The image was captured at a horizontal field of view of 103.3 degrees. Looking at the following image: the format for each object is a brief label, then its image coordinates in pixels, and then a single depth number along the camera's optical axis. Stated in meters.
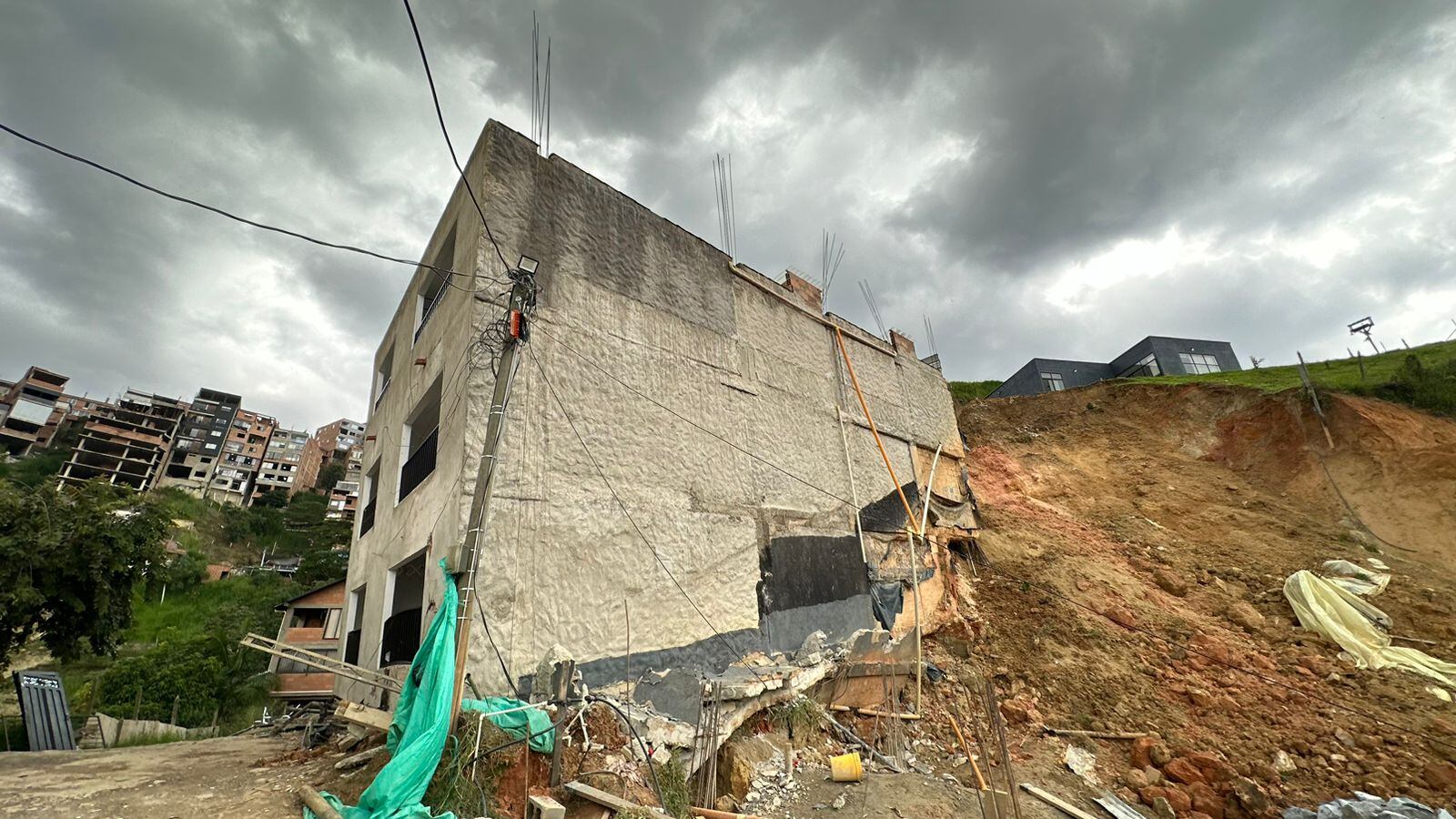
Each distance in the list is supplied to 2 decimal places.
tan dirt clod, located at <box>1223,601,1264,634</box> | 10.91
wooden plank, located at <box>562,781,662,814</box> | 5.37
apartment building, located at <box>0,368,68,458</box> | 61.78
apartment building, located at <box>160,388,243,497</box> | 66.62
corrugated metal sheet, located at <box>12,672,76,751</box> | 12.61
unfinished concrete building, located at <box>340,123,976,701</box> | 7.16
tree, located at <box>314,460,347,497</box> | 78.44
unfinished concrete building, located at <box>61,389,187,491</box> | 59.62
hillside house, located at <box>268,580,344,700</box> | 27.95
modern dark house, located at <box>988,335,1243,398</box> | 30.81
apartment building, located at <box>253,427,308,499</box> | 76.25
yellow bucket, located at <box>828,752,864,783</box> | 7.46
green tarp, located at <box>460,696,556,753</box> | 5.69
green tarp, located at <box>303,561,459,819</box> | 4.83
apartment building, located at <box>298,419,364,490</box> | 80.56
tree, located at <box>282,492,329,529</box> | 60.93
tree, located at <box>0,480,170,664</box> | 10.29
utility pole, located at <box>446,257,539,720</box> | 5.80
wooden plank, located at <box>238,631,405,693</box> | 5.98
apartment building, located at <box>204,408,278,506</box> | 67.94
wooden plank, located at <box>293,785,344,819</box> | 5.07
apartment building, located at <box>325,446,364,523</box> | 68.12
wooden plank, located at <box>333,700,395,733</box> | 6.15
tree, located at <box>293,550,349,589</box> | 41.34
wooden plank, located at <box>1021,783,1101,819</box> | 7.07
